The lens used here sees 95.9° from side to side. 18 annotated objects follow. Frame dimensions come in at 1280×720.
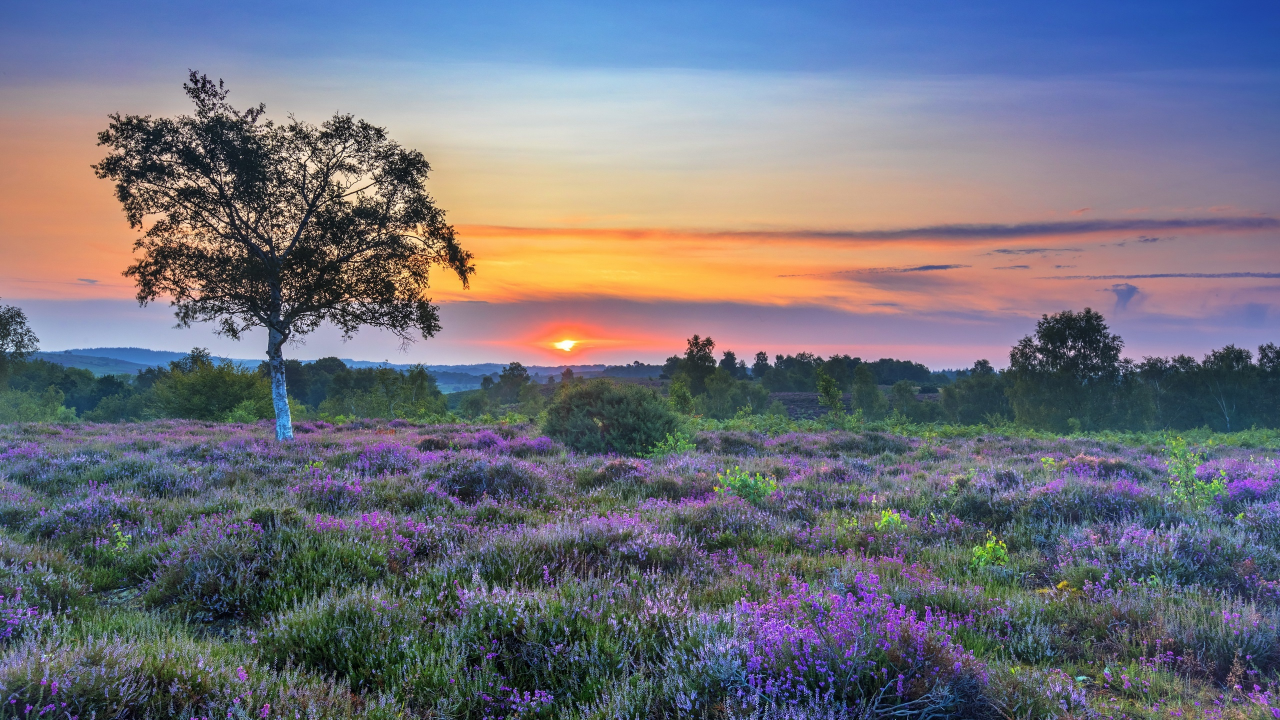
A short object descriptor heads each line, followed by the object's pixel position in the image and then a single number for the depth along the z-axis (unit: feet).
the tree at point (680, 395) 160.56
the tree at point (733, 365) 408.46
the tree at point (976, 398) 264.72
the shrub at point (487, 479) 30.94
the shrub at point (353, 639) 12.00
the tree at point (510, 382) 343.05
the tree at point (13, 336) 178.29
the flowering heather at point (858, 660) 10.34
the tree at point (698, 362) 285.08
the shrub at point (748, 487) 29.84
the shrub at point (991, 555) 19.90
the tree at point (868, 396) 237.25
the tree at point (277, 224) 59.21
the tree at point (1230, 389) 216.54
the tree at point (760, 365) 416.01
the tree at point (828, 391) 137.59
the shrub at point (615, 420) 54.49
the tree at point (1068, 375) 215.10
